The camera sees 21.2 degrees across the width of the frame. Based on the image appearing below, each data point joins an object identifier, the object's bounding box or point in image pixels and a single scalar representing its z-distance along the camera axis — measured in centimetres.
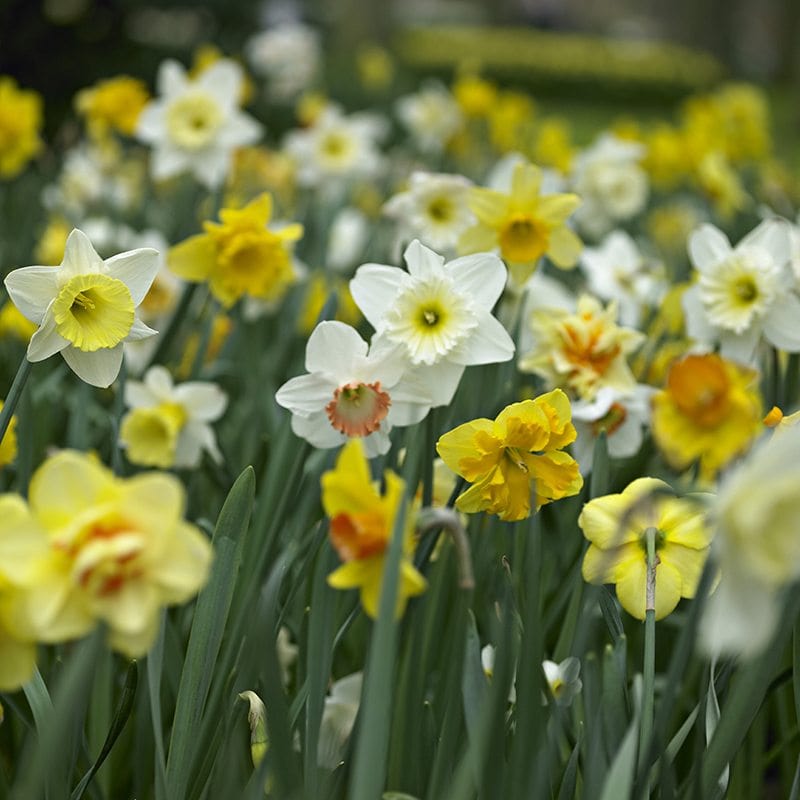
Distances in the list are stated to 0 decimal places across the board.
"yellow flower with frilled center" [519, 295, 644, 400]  121
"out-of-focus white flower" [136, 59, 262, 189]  160
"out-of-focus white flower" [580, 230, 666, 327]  152
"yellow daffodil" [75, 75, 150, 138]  201
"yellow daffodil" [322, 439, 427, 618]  87
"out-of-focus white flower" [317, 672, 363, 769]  110
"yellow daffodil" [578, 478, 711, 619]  101
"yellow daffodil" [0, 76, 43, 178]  179
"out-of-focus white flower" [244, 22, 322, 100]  576
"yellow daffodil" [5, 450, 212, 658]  82
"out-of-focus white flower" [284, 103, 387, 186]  233
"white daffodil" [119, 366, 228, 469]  128
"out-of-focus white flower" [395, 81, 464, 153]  397
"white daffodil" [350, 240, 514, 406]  107
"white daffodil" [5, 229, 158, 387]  102
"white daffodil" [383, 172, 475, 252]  139
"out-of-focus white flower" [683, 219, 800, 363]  123
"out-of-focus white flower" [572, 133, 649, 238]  196
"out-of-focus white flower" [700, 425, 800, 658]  82
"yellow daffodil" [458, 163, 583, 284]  123
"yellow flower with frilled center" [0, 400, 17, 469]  112
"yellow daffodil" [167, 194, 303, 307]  125
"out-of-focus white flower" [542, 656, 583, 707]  102
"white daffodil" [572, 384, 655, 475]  122
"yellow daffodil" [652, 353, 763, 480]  90
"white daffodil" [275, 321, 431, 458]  105
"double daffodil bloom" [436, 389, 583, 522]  100
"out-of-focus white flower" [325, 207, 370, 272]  197
